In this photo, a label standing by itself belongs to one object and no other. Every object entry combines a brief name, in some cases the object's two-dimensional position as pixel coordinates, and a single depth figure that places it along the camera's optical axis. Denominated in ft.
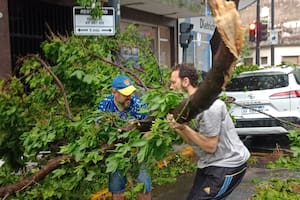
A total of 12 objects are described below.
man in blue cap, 13.20
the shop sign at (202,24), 55.98
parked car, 26.73
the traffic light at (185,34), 33.22
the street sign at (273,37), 63.25
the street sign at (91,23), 17.99
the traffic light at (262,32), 55.93
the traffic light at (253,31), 53.98
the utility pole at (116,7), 19.92
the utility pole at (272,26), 70.59
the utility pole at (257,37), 54.92
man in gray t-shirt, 9.87
